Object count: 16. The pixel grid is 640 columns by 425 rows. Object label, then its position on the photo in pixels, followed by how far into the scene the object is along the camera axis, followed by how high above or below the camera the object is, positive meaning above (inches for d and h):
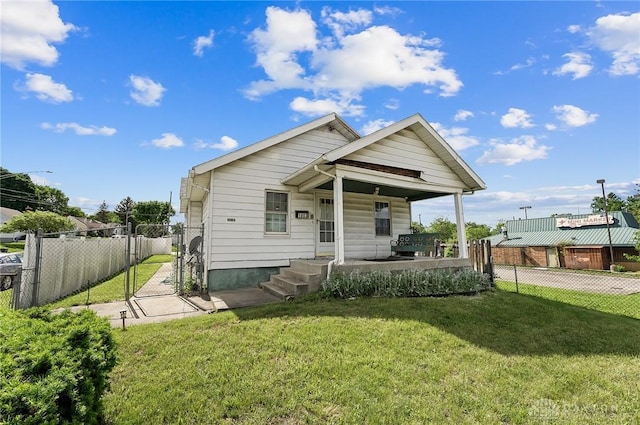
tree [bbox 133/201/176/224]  2500.0 +291.8
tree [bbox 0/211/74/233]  1224.2 +94.4
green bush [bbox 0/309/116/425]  58.0 -30.4
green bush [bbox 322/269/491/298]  264.7 -42.6
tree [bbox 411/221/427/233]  2007.9 +95.2
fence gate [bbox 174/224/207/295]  337.1 -31.9
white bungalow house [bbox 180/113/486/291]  318.3 +64.8
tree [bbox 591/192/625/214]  2080.5 +265.9
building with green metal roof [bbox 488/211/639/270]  976.9 -18.9
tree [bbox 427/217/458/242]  1916.8 +93.2
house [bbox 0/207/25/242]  1680.1 +140.1
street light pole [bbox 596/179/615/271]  901.8 +12.1
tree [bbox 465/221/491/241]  1691.4 +35.2
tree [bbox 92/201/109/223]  2984.7 +302.4
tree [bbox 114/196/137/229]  2719.7 +358.6
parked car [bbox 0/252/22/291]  416.8 -33.1
